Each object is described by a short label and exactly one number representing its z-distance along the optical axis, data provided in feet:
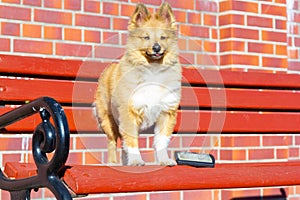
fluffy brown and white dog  14.86
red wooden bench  12.13
